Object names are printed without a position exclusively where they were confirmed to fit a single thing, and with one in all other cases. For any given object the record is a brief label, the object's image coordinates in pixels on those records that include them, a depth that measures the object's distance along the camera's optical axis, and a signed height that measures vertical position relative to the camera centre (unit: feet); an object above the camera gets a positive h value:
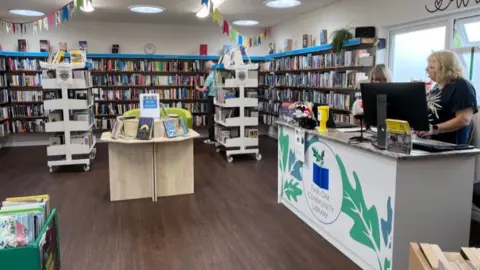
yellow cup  11.05 -0.76
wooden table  14.23 -2.95
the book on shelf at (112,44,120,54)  27.84 +3.23
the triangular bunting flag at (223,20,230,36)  22.94 +3.97
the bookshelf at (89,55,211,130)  27.68 +0.68
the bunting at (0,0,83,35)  20.49 +4.15
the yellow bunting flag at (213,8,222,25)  20.48 +4.20
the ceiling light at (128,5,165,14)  22.50 +5.08
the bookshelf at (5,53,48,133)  26.08 -0.03
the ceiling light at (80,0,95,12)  19.85 +4.77
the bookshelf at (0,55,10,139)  25.00 -0.50
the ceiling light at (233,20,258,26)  27.90 +5.22
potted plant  19.13 +2.75
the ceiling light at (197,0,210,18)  20.61 +4.91
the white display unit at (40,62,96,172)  17.84 -0.76
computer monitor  7.81 -0.22
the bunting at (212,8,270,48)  21.11 +4.00
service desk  7.83 -2.45
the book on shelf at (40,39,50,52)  26.40 +3.30
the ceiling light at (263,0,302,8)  21.08 +5.04
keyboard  8.04 -1.23
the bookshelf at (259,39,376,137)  18.72 +0.90
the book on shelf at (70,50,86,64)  18.51 +1.74
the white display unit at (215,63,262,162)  20.47 -0.86
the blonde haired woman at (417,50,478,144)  10.03 -0.20
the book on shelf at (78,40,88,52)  27.30 +3.45
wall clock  28.89 +3.37
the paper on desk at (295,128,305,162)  11.65 -1.67
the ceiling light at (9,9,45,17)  23.34 +5.10
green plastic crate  5.95 -2.63
